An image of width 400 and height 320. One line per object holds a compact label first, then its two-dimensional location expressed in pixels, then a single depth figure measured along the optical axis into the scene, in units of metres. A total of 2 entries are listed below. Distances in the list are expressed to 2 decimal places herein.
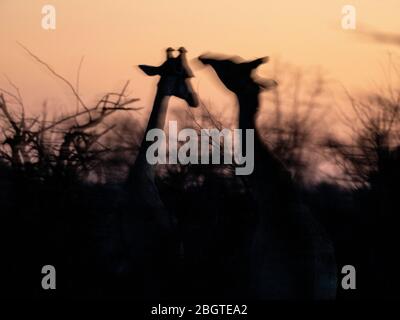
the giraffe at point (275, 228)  12.13
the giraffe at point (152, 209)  13.08
